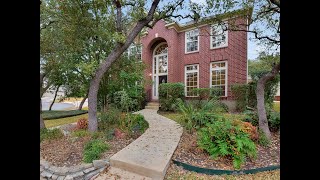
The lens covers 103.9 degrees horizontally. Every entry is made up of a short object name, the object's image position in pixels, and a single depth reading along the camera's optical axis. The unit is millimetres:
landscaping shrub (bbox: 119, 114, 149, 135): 3967
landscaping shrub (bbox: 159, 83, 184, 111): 7502
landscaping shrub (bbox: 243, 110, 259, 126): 3736
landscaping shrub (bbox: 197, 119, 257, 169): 2483
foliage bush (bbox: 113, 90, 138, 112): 4740
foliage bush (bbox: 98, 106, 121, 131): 4369
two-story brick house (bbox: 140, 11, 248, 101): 7496
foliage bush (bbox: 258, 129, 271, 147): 3060
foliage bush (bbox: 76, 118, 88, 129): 4222
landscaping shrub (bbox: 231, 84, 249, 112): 6799
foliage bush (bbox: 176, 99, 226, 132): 3807
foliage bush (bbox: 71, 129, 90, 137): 3605
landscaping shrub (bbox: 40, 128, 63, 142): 3630
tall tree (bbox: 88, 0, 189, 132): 3678
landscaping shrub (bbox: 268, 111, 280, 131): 3587
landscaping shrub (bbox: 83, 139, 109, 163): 2656
